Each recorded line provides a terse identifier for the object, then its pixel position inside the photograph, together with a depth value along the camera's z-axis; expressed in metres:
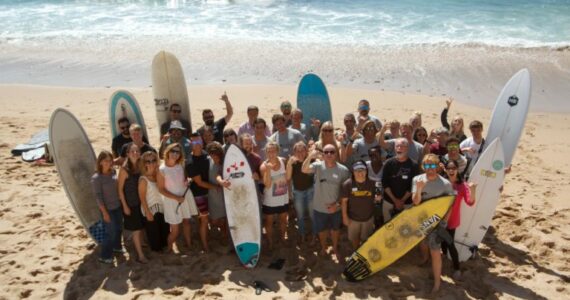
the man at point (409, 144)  5.24
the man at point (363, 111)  6.06
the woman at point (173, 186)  4.70
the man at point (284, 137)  5.64
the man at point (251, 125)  6.02
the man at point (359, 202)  4.56
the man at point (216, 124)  6.04
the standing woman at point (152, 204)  4.68
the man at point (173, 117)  6.31
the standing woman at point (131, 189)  4.69
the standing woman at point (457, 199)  4.68
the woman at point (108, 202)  4.69
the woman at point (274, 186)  4.83
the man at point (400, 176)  4.70
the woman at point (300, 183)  4.88
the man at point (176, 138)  5.45
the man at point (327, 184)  4.73
